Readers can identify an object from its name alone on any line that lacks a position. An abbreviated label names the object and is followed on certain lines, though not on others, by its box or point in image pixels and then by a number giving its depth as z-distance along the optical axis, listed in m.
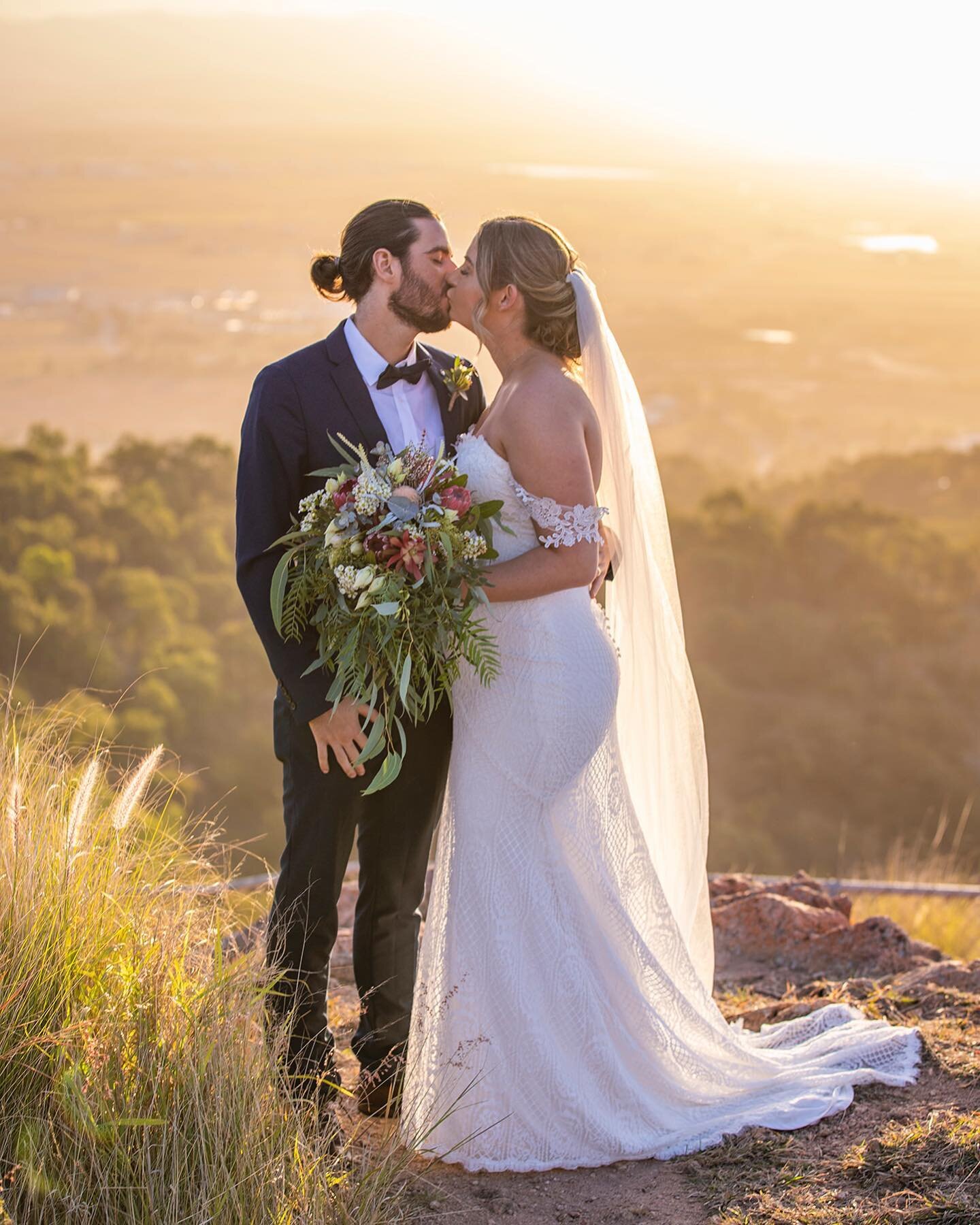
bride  3.40
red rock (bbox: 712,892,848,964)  5.42
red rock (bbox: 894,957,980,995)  4.84
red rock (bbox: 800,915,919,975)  5.24
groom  3.44
